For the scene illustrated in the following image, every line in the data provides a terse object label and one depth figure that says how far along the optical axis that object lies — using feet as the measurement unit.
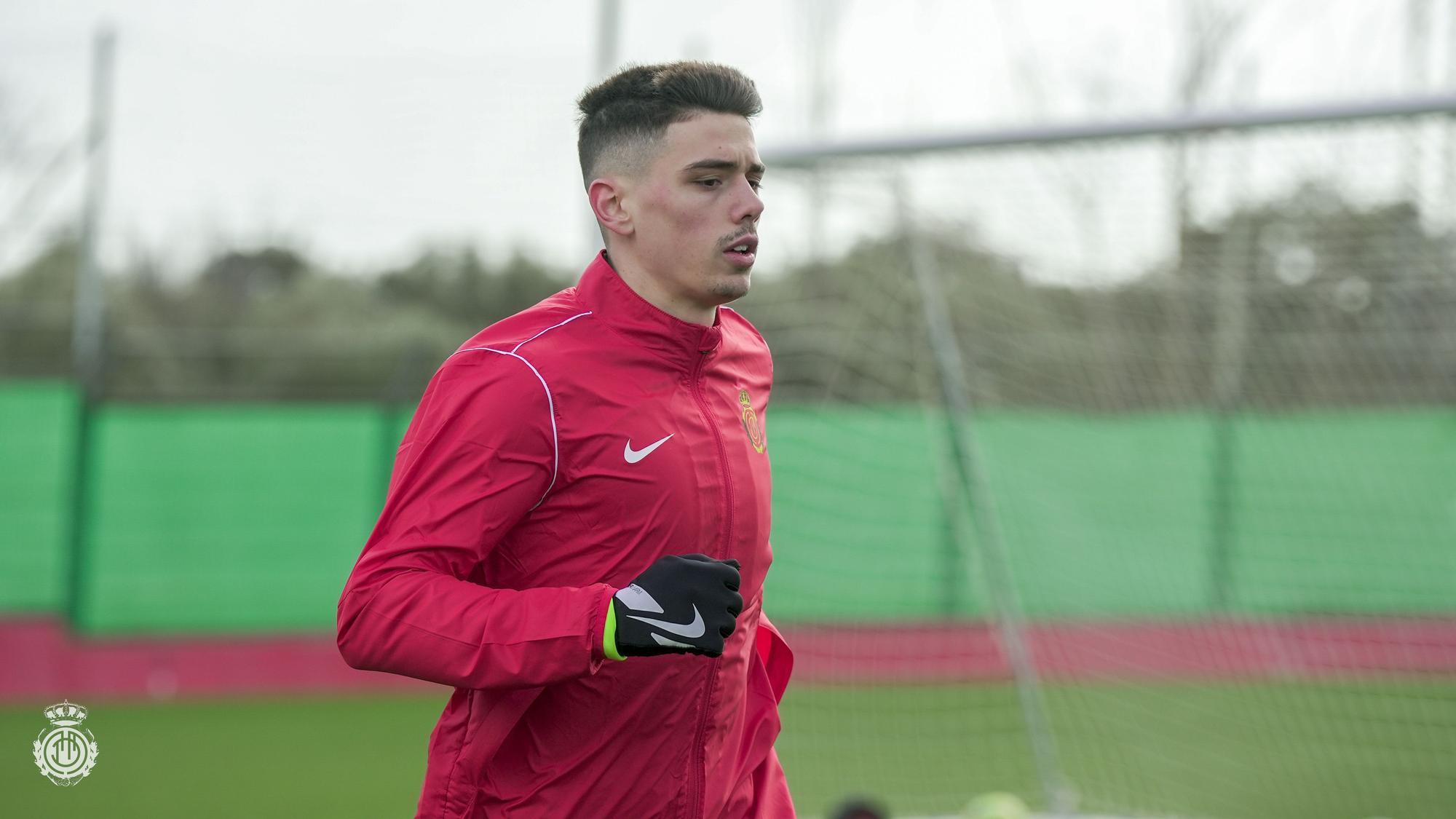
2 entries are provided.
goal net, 35.42
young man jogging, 12.50
